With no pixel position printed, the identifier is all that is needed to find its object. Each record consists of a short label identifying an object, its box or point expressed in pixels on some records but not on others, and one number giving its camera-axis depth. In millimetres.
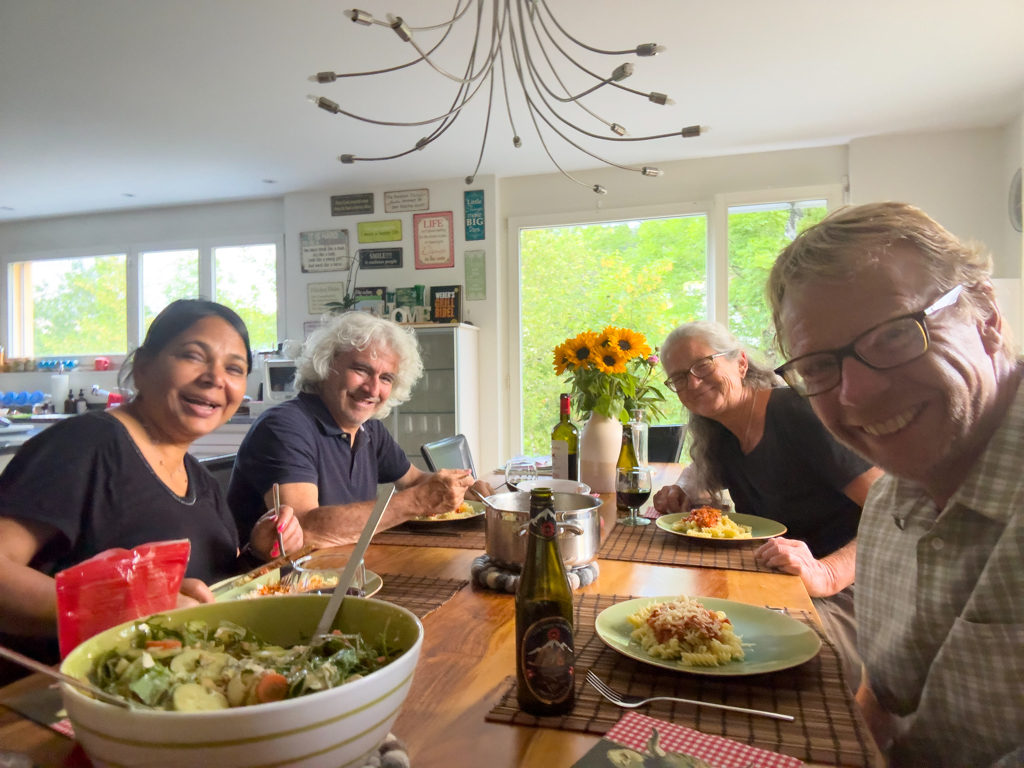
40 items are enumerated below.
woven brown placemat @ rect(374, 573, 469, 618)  1062
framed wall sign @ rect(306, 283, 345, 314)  5422
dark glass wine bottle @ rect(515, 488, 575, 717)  710
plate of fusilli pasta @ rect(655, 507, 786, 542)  1485
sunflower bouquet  2051
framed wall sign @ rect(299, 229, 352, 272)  5398
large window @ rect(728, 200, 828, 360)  4645
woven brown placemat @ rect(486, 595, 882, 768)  659
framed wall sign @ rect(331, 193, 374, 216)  5340
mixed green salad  545
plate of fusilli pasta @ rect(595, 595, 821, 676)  814
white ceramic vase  2074
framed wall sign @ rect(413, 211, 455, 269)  5172
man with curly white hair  1668
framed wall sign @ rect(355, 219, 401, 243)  5281
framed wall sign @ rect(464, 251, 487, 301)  5117
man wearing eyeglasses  770
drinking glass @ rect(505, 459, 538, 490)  2115
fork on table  711
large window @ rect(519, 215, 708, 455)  4902
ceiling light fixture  1483
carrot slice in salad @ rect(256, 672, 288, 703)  545
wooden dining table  645
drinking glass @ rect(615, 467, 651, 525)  1664
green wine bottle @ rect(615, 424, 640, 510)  1858
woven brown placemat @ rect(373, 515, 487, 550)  1523
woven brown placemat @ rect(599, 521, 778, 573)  1335
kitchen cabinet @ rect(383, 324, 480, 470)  4809
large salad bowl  468
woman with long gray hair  1646
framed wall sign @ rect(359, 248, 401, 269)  5301
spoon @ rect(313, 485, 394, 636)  704
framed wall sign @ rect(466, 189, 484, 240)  5098
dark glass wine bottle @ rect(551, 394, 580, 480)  2139
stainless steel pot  1122
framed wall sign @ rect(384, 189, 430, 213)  5191
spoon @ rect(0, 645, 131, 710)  486
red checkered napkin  619
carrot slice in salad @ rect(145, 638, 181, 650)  623
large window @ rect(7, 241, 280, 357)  5797
